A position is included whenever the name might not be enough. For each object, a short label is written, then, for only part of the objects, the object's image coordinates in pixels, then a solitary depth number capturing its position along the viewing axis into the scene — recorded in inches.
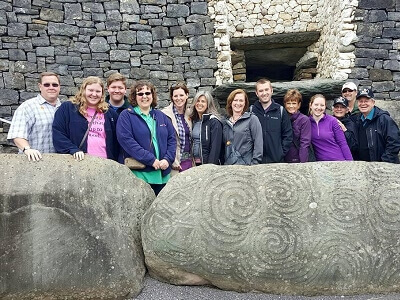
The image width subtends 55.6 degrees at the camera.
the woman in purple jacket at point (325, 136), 153.6
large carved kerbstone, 105.9
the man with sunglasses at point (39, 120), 121.9
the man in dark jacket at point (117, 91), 144.0
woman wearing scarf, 153.6
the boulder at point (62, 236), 105.3
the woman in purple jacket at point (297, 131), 153.0
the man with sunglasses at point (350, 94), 184.5
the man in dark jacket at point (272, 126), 150.9
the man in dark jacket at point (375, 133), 157.0
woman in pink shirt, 122.9
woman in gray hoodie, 142.9
